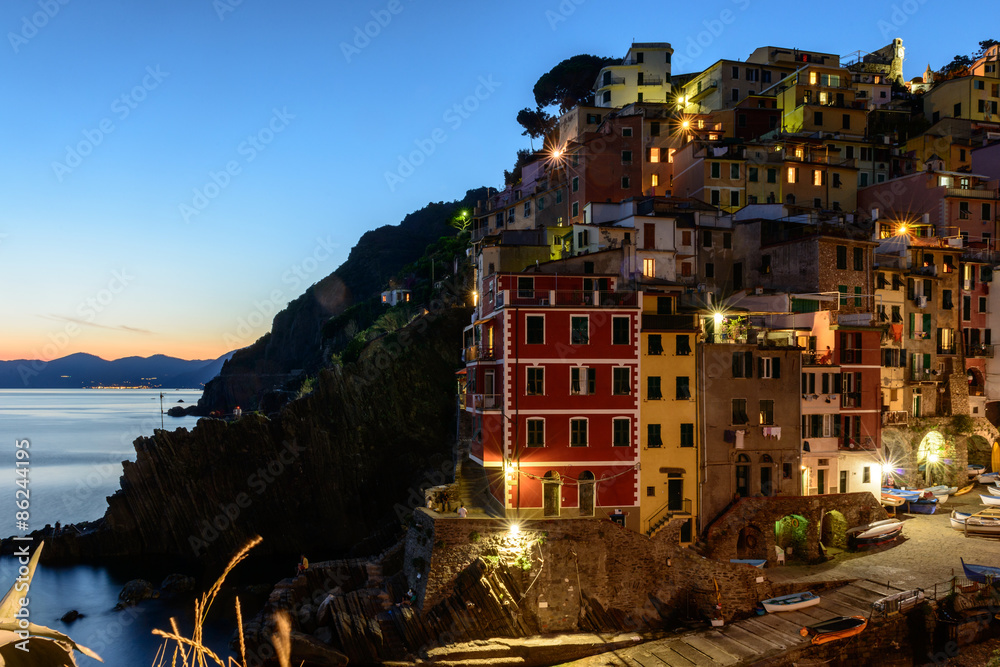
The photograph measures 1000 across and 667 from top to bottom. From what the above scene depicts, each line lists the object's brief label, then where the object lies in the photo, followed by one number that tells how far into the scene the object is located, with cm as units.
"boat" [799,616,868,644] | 2909
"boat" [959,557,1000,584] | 3229
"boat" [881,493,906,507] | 4219
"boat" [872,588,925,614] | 3062
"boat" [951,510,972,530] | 3934
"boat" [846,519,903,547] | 3753
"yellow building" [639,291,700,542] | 3581
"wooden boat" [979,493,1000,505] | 4225
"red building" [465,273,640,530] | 3462
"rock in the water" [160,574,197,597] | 4903
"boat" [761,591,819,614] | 3176
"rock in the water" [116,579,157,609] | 4720
